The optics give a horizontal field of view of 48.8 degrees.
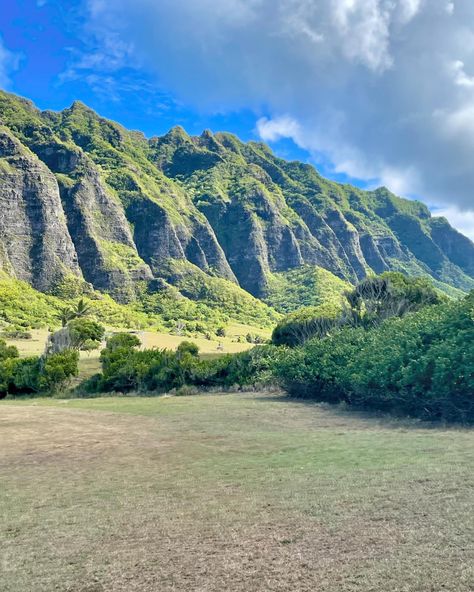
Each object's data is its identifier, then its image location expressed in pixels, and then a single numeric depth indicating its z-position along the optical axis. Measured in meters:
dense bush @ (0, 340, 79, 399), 47.22
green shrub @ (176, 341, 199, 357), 55.81
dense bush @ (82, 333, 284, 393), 47.38
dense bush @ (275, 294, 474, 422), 22.77
